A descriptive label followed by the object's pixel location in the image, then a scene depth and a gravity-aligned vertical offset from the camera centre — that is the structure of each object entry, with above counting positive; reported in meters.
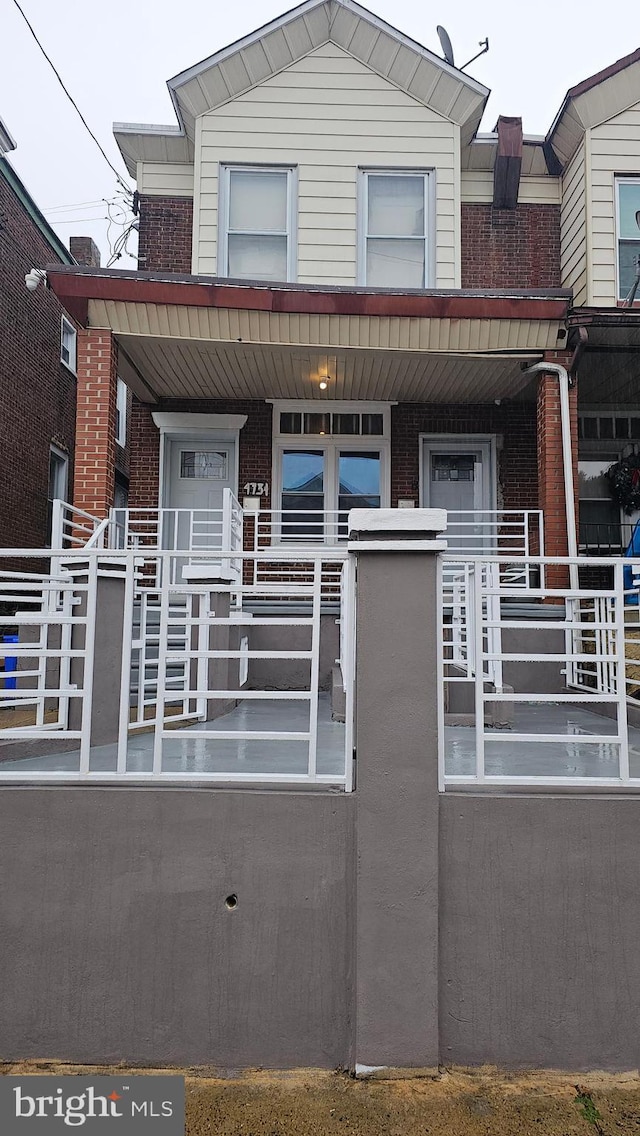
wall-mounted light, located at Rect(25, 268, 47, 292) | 7.24 +3.70
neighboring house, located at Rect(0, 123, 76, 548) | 10.94 +4.38
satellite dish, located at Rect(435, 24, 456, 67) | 9.75 +8.30
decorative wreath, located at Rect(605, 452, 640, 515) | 9.76 +2.21
